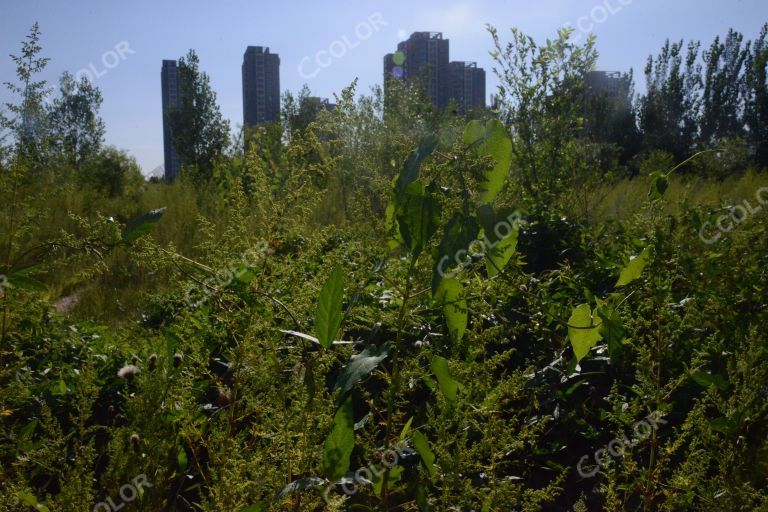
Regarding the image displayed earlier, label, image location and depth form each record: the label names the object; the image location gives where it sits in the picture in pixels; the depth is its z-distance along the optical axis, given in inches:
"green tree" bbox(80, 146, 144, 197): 540.5
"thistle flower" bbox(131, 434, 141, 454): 57.7
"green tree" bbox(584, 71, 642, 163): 962.1
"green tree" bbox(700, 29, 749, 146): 903.7
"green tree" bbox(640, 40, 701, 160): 932.6
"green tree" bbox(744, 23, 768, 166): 839.1
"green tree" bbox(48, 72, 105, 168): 829.2
